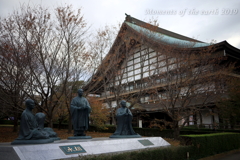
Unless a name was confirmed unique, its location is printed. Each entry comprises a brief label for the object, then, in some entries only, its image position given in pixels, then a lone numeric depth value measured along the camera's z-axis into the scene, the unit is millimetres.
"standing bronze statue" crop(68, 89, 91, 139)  7637
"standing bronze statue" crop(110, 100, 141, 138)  8453
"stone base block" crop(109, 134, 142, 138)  8089
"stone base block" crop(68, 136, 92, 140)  7367
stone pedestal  4716
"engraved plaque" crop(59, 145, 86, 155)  5410
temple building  12641
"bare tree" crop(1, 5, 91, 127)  10414
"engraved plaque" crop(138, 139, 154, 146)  7424
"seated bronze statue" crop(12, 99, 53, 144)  5863
